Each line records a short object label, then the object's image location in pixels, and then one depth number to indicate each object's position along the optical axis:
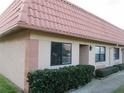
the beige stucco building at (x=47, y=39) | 4.60
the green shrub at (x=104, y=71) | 7.42
